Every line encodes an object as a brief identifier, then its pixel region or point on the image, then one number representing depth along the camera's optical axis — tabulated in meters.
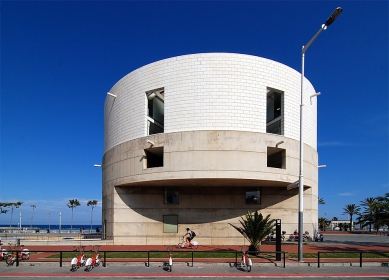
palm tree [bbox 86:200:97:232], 110.00
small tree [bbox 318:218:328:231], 75.93
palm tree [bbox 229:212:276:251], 20.73
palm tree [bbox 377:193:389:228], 26.94
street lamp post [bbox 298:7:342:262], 15.79
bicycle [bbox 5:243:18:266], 17.12
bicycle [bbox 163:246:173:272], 15.75
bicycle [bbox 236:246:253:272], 15.74
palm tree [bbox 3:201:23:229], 112.54
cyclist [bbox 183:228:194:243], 26.13
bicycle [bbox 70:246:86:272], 15.80
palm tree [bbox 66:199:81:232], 107.88
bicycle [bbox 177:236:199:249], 25.23
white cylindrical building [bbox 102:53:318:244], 26.70
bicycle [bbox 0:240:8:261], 18.03
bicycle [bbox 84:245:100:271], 15.79
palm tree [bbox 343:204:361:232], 80.25
